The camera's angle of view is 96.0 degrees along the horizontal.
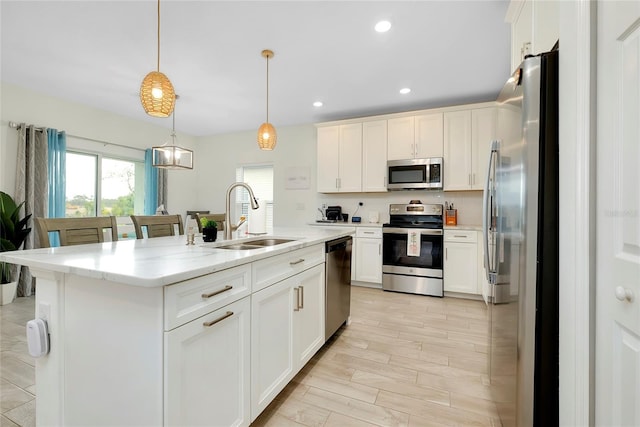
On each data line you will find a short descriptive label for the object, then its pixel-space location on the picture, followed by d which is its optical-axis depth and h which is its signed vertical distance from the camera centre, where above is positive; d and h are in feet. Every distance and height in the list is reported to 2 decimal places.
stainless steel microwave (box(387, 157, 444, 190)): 12.94 +1.84
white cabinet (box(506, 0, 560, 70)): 4.40 +3.51
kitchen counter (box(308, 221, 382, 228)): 13.89 -0.54
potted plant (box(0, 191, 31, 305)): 10.77 -0.89
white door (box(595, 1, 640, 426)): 2.59 -0.01
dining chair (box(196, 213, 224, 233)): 10.08 -0.25
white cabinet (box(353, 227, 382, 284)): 13.41 -1.95
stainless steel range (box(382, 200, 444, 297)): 12.29 -1.60
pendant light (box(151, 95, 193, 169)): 10.32 +2.07
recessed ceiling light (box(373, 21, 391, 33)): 7.73 +5.12
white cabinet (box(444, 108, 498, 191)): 12.31 +2.93
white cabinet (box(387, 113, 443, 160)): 13.08 +3.59
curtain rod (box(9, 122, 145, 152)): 11.64 +3.52
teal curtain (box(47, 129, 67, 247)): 12.58 +1.72
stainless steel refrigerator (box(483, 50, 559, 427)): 3.51 -0.38
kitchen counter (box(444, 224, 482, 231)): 11.82 -0.55
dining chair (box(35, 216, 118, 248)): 5.64 -0.38
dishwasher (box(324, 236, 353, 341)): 7.47 -1.96
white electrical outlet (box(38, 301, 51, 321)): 4.05 -1.42
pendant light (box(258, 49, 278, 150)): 9.61 +2.58
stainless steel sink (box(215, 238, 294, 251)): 6.47 -0.75
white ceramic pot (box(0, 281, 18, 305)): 10.78 -3.11
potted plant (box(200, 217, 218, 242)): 6.18 -0.41
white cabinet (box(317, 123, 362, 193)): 14.70 +2.87
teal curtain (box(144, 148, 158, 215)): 16.47 +1.54
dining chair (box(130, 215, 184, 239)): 8.16 -0.38
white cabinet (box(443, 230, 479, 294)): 11.82 -1.97
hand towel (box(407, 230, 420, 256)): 12.37 -1.26
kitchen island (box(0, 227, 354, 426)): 3.23 -1.58
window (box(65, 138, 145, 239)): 13.93 +1.46
